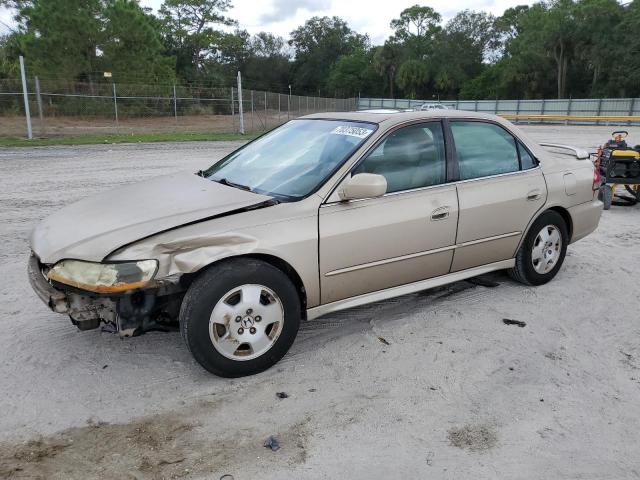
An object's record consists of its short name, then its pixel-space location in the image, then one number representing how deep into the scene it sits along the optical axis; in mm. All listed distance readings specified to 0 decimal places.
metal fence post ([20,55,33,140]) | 20188
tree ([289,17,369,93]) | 98688
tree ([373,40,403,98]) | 85438
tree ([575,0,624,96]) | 56906
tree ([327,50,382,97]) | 89875
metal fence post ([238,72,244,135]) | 26298
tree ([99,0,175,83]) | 34125
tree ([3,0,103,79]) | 32281
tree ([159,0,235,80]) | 64688
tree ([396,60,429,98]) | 79312
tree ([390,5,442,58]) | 86375
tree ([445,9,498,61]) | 83562
